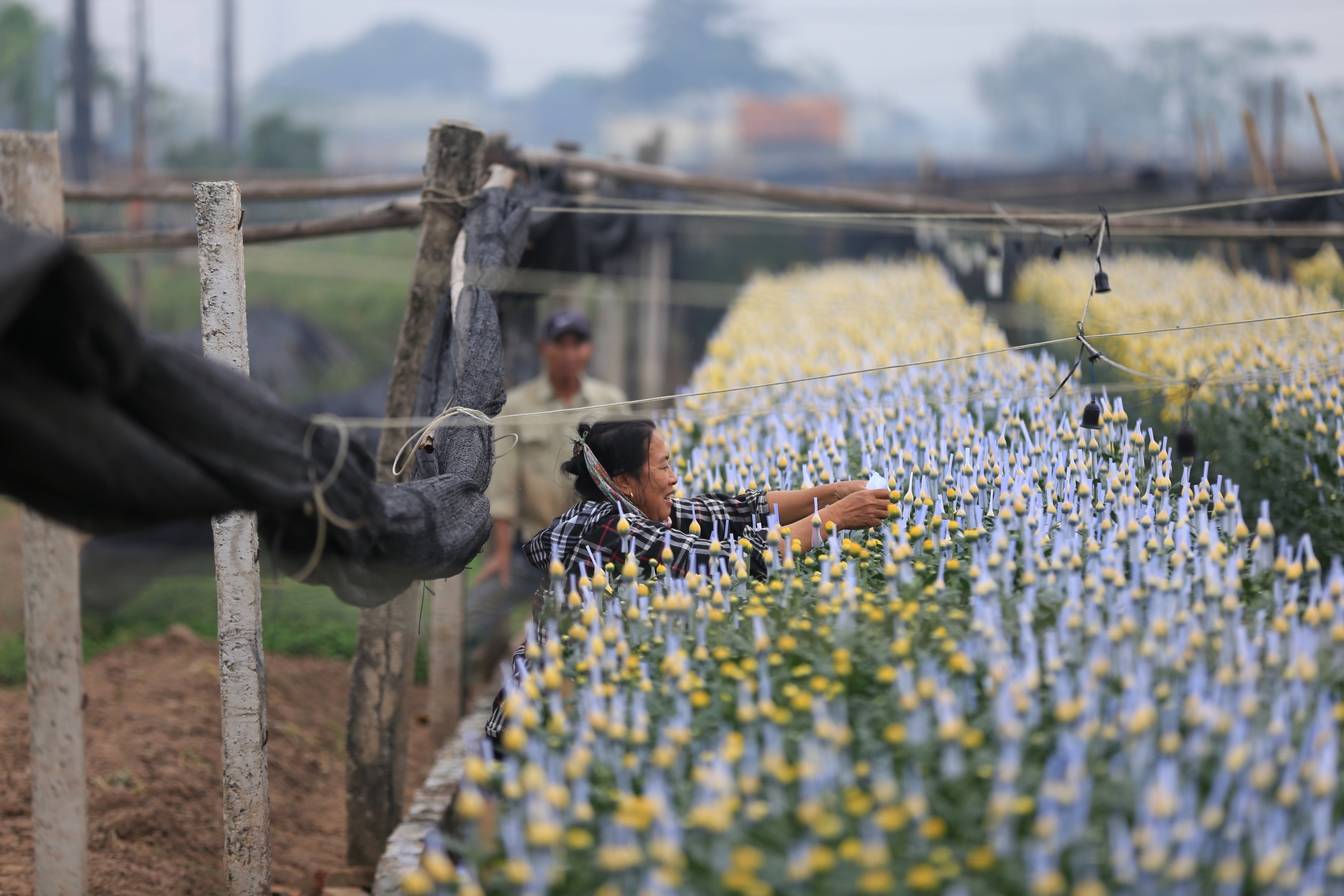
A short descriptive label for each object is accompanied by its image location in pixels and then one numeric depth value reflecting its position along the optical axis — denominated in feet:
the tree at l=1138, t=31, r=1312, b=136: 555.69
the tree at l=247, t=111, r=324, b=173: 196.75
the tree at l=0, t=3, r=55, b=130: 186.29
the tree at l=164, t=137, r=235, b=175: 174.91
